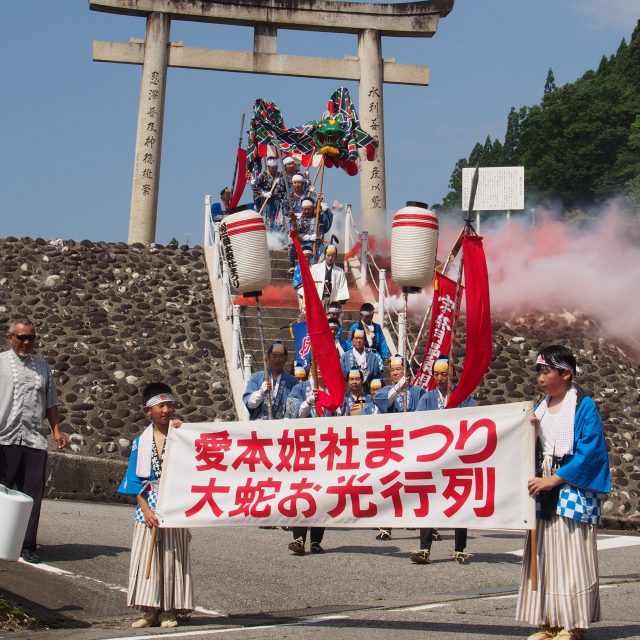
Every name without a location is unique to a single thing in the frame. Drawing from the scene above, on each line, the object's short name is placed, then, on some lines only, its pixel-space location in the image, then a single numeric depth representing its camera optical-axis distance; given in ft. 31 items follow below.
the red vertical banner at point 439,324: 37.37
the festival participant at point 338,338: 47.26
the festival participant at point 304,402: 39.15
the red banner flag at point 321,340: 35.73
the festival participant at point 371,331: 48.91
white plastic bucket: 23.07
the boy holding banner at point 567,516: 22.03
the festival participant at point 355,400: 40.91
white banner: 23.56
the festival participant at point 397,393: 38.99
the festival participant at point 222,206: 75.51
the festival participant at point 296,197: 60.70
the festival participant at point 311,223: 59.16
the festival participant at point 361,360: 46.32
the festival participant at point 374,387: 42.02
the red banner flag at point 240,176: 73.05
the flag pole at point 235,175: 72.79
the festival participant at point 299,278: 56.39
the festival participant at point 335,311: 48.83
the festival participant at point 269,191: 69.10
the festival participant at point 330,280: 56.49
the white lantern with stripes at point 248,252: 40.22
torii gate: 89.35
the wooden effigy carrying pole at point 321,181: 46.58
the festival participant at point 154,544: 24.44
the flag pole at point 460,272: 29.58
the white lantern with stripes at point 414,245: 37.86
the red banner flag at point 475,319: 29.55
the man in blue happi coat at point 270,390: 39.52
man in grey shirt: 31.07
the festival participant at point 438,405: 33.22
